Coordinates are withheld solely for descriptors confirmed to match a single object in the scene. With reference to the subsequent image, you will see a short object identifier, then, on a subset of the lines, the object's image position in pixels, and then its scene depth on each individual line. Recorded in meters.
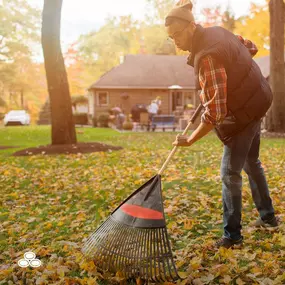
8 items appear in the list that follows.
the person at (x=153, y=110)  24.51
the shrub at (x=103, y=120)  29.14
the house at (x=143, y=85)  32.66
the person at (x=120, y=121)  25.11
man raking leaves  3.19
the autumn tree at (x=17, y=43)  26.62
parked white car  37.22
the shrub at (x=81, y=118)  33.56
